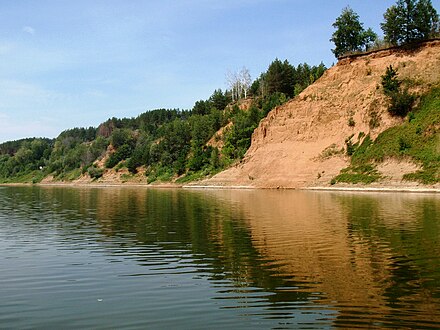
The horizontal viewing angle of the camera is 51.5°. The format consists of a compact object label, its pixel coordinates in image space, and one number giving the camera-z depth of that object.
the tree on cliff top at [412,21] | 75.69
